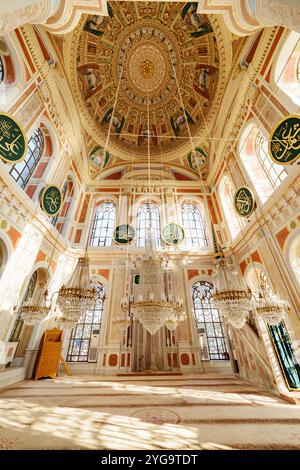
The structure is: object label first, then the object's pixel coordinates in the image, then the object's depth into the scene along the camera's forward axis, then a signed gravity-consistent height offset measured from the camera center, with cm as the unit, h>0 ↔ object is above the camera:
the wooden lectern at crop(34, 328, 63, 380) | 639 +5
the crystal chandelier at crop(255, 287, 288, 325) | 421 +83
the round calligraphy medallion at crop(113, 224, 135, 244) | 930 +506
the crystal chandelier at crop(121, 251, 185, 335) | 331 +88
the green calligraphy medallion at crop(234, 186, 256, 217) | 642 +451
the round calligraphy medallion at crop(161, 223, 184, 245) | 938 +505
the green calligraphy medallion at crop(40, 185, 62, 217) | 655 +470
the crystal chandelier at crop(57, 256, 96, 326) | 360 +94
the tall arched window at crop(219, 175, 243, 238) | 865 +617
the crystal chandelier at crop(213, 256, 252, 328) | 321 +75
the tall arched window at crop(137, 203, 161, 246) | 1001 +630
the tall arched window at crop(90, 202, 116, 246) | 1002 +604
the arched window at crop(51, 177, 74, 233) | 878 +624
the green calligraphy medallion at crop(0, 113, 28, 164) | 437 +434
